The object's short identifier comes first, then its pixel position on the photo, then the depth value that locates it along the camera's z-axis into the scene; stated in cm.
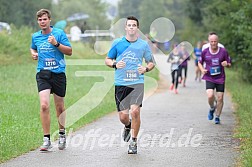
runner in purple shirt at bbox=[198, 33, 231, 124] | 1497
